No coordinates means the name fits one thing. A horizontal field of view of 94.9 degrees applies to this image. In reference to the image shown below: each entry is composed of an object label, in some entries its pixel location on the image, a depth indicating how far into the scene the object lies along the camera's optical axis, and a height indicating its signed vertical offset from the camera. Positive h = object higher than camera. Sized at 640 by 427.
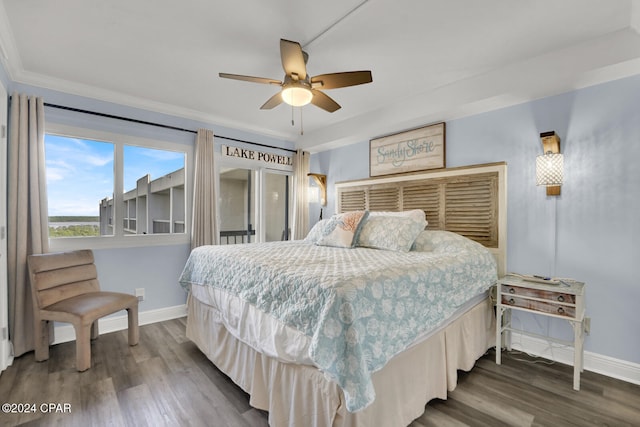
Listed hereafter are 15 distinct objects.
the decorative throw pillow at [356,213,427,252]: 2.72 -0.20
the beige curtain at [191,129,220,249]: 3.70 +0.21
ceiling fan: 1.97 +0.99
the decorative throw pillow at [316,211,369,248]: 2.95 -0.19
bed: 1.39 -0.57
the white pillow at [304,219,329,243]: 3.32 -0.24
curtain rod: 2.92 +1.03
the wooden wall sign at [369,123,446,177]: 3.35 +0.75
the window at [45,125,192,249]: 3.03 +0.26
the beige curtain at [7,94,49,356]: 2.58 +0.03
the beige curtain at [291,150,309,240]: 4.77 +0.25
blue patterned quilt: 1.31 -0.47
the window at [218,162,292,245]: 4.39 +0.10
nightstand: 2.12 -0.70
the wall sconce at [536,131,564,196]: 2.44 +0.41
